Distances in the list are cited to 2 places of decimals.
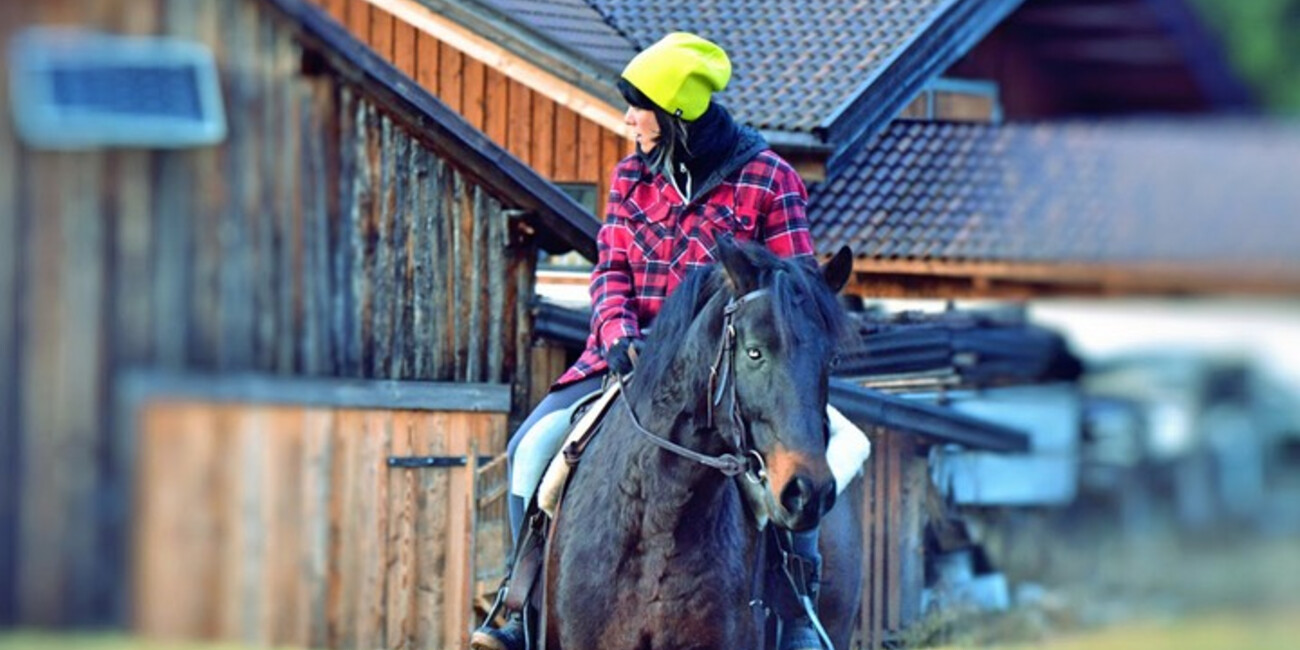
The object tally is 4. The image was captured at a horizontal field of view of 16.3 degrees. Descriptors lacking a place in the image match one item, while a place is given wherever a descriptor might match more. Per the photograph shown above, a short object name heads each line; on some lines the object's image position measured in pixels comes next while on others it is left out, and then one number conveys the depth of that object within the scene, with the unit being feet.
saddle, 56.31
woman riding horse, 58.29
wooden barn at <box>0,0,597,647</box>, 50.34
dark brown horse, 50.93
